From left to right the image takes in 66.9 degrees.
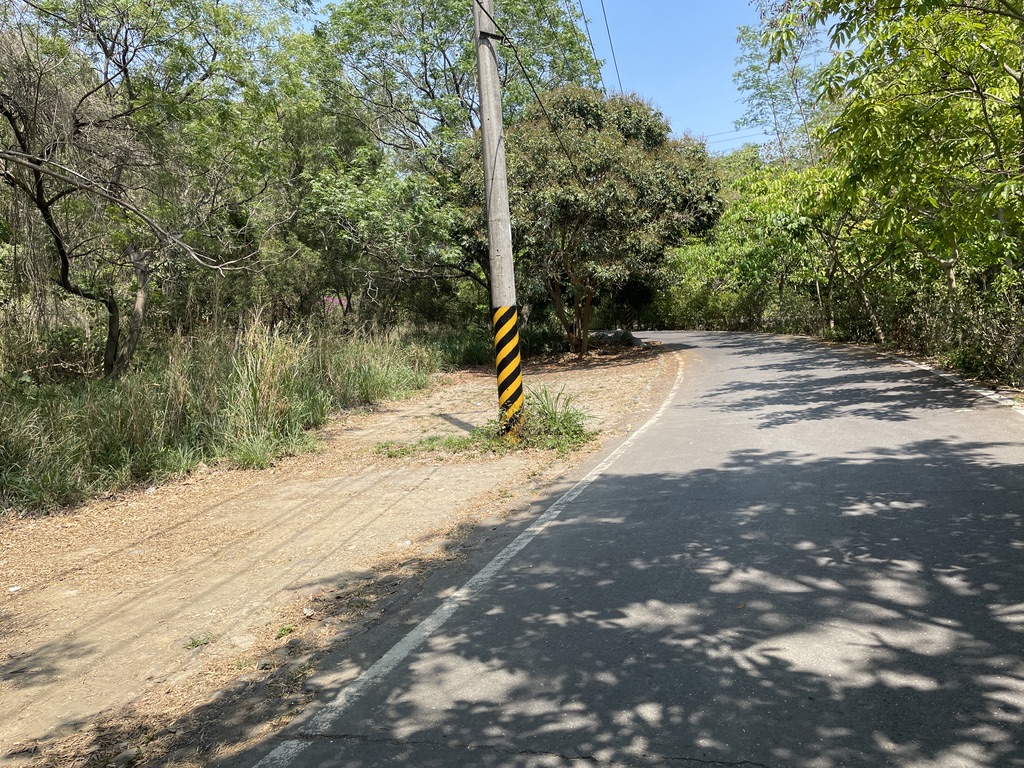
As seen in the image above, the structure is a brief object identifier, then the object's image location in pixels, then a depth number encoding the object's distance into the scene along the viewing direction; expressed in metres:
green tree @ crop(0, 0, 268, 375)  10.76
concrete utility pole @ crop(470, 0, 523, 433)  10.27
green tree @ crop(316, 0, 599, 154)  24.22
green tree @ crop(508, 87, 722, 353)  20.30
